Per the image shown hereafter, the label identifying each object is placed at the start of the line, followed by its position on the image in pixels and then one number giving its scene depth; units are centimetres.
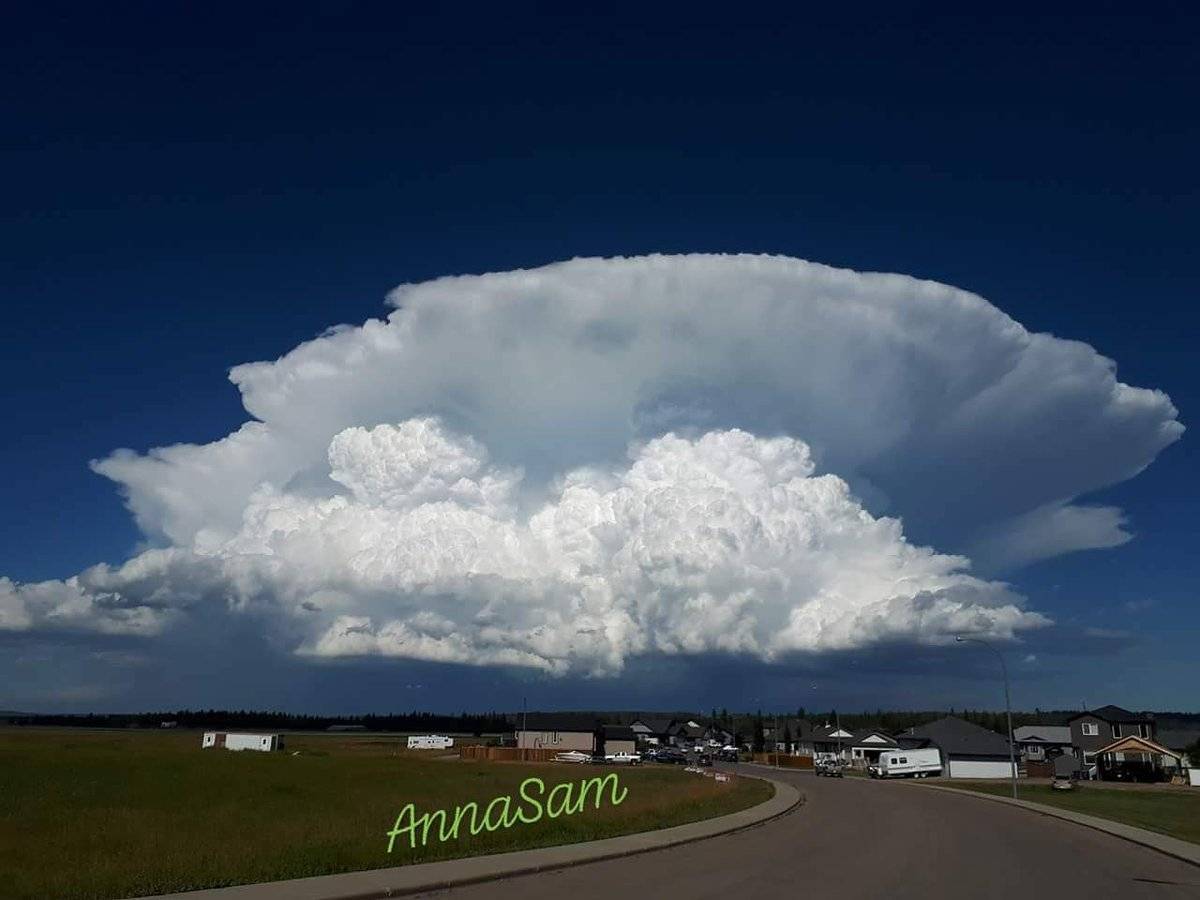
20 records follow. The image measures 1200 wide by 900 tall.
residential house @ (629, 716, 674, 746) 18162
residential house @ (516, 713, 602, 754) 12575
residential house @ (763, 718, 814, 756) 15450
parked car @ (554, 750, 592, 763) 9725
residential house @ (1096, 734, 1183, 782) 8756
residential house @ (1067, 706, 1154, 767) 11081
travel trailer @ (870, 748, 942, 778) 9012
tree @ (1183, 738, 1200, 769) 8931
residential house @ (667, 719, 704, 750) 18950
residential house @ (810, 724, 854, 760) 13879
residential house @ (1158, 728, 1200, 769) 11150
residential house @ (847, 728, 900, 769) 12769
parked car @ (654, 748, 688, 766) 11292
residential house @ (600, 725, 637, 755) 13050
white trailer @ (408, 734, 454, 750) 13162
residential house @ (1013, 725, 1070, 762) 11362
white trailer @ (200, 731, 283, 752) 10262
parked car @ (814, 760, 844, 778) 9281
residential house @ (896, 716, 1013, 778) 9875
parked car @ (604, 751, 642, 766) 10362
